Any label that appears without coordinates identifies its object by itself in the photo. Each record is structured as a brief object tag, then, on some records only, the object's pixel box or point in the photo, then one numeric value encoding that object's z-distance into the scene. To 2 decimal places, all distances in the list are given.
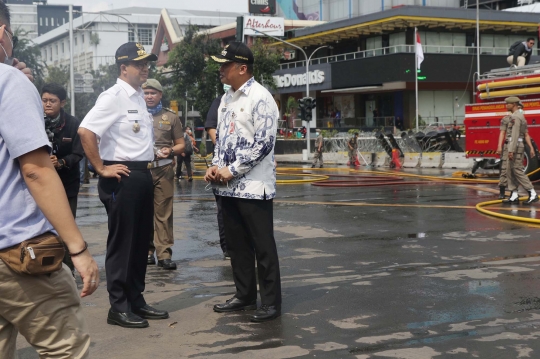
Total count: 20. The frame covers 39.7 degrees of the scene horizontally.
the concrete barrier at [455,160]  28.11
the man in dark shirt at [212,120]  8.10
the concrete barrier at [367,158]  33.22
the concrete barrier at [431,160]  28.89
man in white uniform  5.76
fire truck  18.31
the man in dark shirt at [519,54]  20.27
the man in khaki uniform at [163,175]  7.95
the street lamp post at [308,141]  39.59
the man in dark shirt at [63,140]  6.95
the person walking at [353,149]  33.09
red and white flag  47.53
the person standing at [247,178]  5.84
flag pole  47.28
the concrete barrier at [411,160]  29.86
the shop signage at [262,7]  68.56
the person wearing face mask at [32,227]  2.96
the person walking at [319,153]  32.27
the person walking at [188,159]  23.02
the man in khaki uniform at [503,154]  13.59
